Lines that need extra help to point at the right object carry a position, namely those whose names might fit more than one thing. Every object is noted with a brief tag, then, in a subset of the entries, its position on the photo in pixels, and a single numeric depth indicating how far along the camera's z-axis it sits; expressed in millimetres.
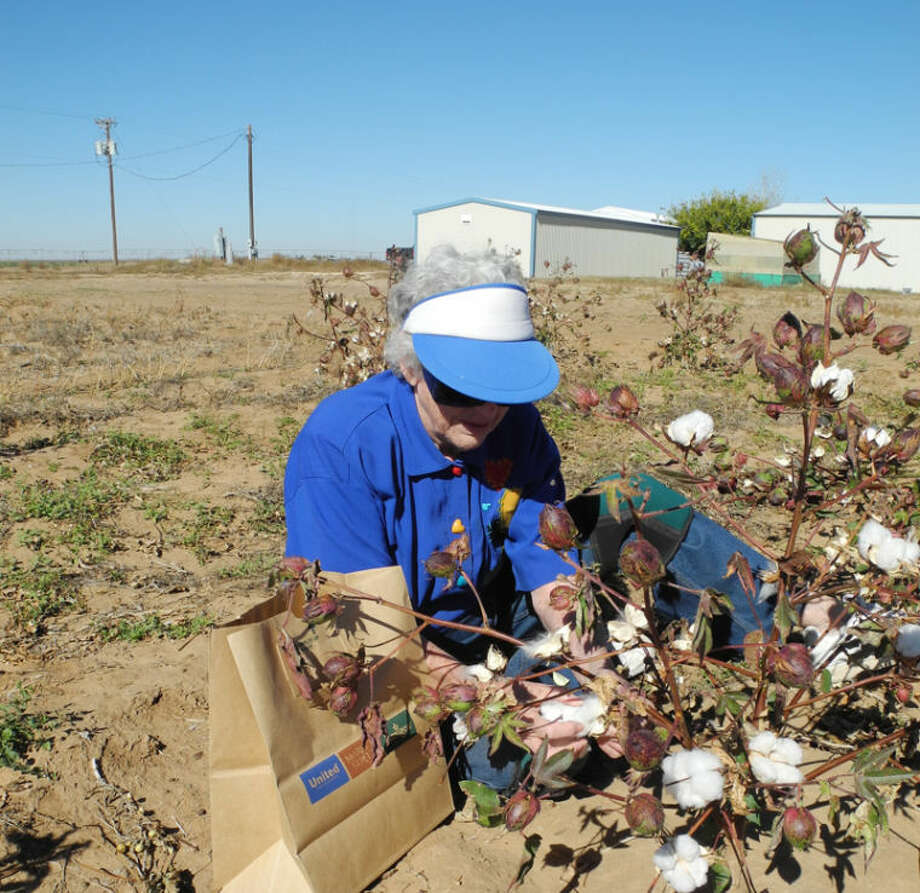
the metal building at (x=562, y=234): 29188
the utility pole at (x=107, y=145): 37781
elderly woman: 1544
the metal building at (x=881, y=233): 32125
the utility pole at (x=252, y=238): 36719
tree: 42812
